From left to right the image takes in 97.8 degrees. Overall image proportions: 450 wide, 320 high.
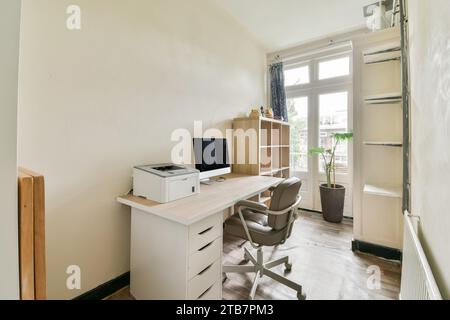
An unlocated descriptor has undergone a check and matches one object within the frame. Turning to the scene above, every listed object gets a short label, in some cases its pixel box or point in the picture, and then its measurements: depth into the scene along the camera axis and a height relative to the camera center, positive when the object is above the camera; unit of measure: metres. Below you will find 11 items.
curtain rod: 3.21 +1.93
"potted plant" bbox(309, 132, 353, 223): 3.04 -0.52
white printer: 1.43 -0.16
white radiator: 0.71 -0.51
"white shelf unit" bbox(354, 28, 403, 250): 2.09 +0.25
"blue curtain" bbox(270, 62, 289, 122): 3.62 +1.31
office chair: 1.51 -0.54
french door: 3.26 +0.81
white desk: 1.25 -0.59
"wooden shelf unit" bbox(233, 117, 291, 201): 2.79 +0.22
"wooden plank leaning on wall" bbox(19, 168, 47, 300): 0.54 -0.21
